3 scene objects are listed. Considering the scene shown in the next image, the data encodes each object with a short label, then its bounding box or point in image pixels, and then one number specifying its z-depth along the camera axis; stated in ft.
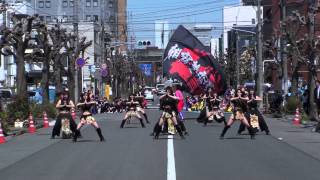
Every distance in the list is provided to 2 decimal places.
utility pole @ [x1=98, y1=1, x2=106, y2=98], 238.89
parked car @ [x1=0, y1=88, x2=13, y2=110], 168.82
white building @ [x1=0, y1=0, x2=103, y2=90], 230.44
